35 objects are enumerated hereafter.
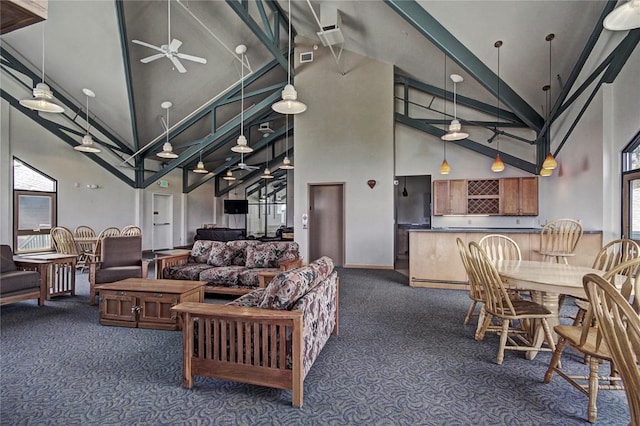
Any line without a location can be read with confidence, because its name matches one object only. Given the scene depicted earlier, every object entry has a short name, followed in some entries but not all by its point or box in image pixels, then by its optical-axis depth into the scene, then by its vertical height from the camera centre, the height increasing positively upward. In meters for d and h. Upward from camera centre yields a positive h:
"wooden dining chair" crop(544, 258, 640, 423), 1.83 -0.82
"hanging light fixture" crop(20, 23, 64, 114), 4.07 +1.48
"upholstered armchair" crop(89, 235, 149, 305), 4.46 -0.78
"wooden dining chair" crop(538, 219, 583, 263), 4.49 -0.43
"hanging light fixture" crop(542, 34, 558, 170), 4.52 +1.87
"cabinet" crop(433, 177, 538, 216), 7.00 +0.36
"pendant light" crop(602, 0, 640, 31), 2.47 +1.60
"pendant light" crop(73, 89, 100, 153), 6.12 +1.31
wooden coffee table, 3.43 -1.02
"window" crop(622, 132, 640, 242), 4.12 +0.31
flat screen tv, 13.04 +0.21
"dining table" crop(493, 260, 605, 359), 2.38 -0.55
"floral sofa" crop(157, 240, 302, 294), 4.46 -0.80
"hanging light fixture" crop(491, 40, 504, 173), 4.75 +1.52
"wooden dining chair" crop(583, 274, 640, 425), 1.26 -0.55
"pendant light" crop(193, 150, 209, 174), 9.44 +1.36
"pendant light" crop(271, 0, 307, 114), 4.22 +1.48
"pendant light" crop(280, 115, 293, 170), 10.03 +1.60
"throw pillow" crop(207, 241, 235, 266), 4.95 -0.70
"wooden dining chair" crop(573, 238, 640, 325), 2.83 -0.47
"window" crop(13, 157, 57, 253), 6.57 +0.08
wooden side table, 4.36 -0.89
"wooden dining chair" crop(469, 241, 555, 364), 2.63 -0.85
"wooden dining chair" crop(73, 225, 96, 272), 6.72 -0.68
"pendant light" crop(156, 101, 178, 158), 6.77 +1.32
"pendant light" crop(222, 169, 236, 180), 11.80 +1.36
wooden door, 7.65 -0.25
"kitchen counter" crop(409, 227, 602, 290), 5.02 -0.68
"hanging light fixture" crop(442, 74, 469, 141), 5.23 +1.39
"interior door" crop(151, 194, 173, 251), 10.45 -0.32
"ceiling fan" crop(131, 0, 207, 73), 4.98 +2.60
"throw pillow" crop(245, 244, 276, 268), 4.80 -0.68
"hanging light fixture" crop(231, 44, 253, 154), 6.59 +1.49
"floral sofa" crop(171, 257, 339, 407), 2.08 -0.88
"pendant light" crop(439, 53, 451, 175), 6.60 +1.61
